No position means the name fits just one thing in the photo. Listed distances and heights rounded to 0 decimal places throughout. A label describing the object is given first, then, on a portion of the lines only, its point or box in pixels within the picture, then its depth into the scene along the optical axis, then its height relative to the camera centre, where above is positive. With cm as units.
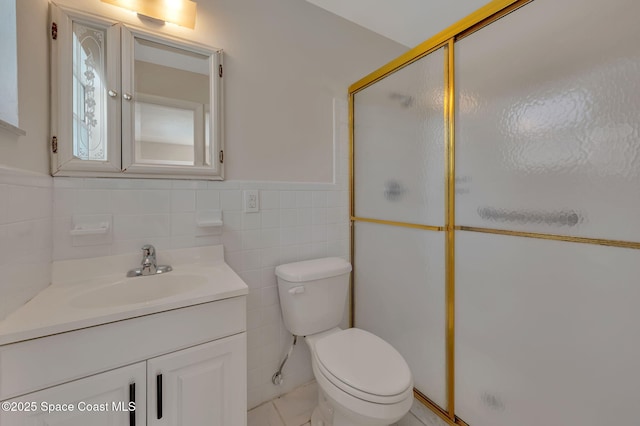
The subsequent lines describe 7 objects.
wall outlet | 138 +6
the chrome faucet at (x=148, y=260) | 110 -21
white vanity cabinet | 67 -47
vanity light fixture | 112 +90
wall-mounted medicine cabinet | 102 +48
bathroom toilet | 95 -63
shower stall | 77 -1
